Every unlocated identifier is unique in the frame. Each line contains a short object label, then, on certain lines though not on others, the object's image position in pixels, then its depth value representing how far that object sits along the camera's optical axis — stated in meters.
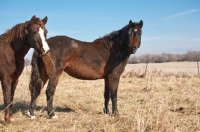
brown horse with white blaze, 4.66
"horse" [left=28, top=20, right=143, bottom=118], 5.86
